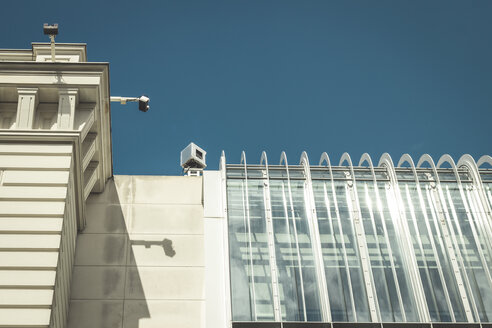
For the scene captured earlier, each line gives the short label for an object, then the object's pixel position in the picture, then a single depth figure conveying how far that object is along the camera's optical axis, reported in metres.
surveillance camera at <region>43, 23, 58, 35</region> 17.39
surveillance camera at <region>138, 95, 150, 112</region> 20.84
